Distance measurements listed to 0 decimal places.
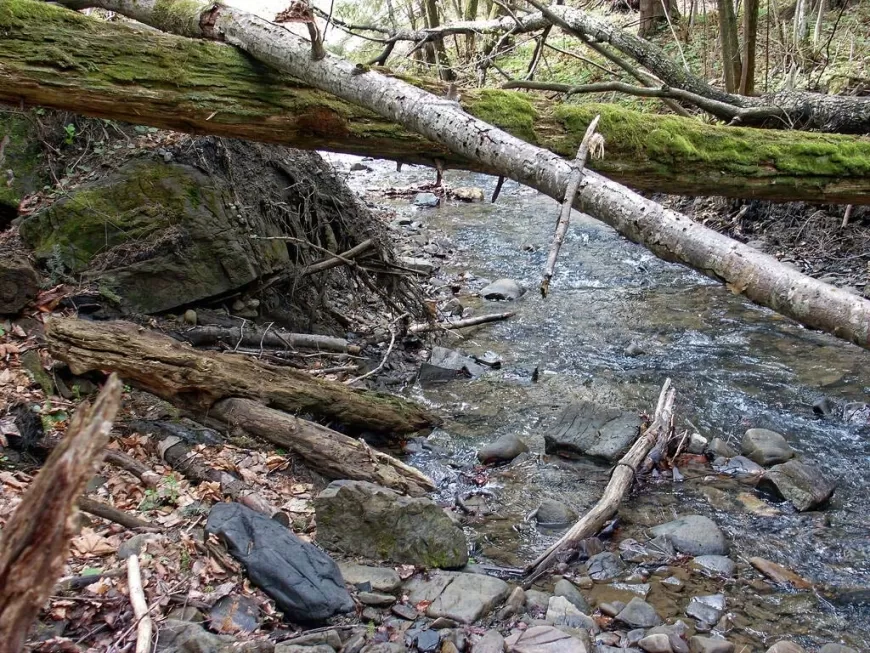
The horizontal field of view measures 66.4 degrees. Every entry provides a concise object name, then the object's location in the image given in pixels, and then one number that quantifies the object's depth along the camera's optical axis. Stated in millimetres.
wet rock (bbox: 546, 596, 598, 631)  3393
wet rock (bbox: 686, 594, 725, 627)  3576
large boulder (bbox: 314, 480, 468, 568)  3812
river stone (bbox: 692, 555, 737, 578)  3945
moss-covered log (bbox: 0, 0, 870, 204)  4496
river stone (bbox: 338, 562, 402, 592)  3514
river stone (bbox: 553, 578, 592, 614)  3589
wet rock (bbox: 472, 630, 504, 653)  3107
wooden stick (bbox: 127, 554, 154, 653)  2590
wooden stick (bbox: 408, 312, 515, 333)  7023
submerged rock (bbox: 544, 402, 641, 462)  5172
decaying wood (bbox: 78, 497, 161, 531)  3320
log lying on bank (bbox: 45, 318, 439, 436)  4328
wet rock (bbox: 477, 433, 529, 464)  5156
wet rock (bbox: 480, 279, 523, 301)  8505
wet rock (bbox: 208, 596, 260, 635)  2949
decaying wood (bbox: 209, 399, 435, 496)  4414
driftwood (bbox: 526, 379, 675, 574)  4023
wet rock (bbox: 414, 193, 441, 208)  13242
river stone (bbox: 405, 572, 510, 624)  3387
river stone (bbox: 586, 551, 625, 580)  3928
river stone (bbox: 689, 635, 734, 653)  3264
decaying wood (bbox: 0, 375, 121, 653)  1371
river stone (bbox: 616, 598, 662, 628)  3465
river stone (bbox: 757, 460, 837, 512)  4516
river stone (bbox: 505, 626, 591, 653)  3096
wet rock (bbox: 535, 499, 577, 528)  4449
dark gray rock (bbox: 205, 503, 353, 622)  3158
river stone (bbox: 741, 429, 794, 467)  5027
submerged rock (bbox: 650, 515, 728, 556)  4121
